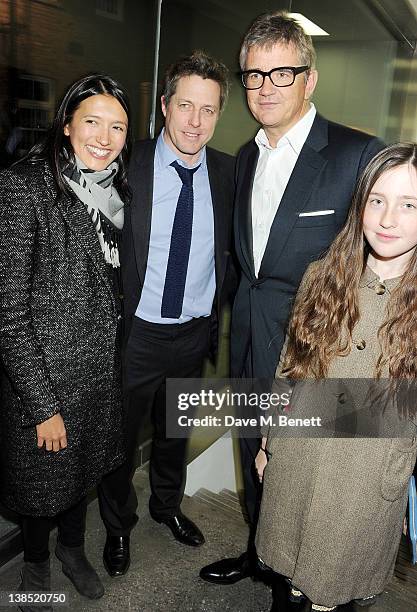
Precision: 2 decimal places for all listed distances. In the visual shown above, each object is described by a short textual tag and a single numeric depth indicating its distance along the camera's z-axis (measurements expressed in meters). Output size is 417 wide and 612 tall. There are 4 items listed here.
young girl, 1.48
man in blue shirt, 2.21
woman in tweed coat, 1.69
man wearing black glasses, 2.00
